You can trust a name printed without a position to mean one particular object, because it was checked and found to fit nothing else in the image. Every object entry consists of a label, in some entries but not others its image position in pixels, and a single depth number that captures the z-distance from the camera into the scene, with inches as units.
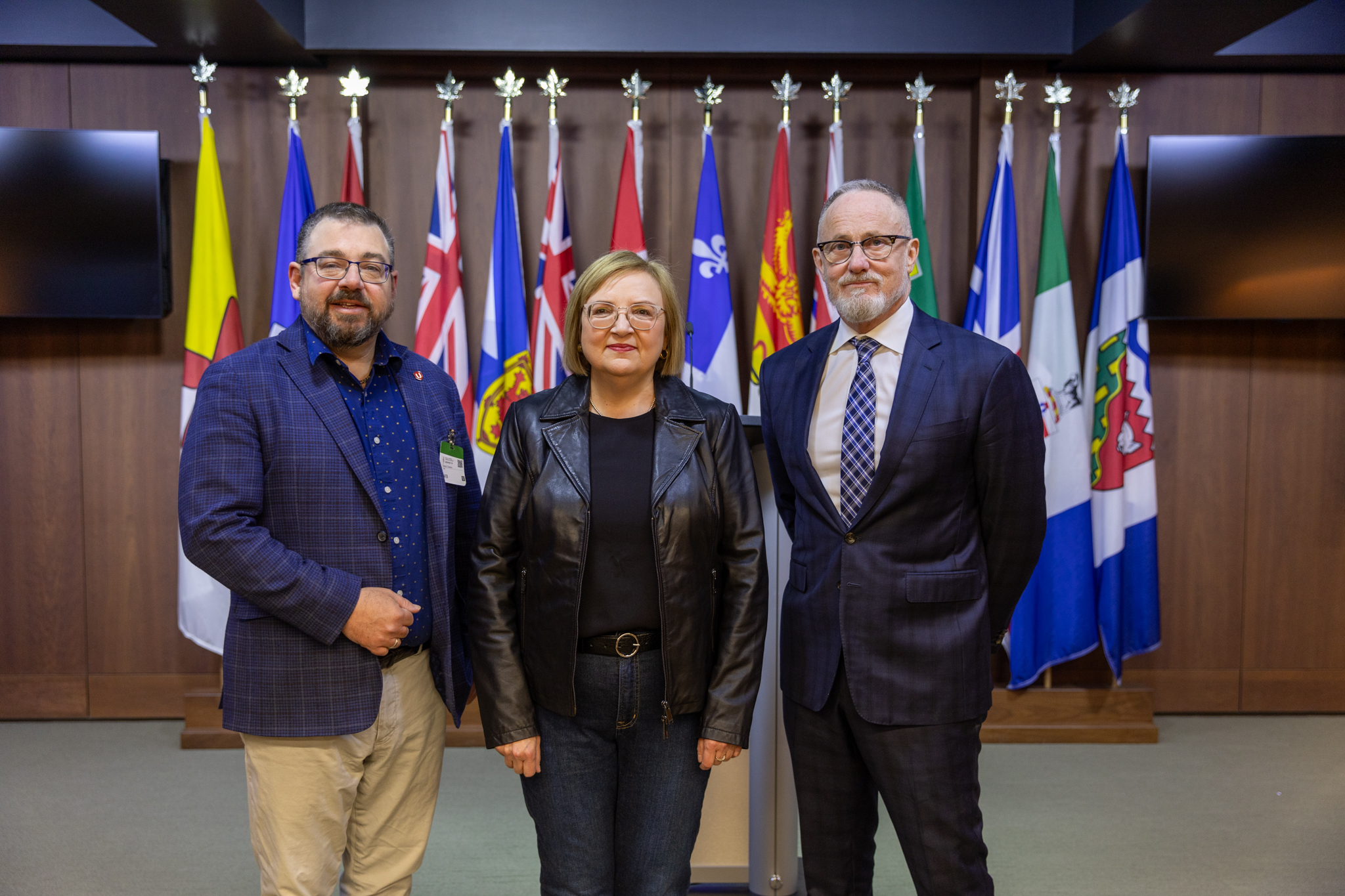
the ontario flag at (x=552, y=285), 148.5
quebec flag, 149.8
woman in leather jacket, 63.8
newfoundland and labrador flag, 148.1
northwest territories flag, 148.2
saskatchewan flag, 146.3
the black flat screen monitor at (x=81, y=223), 145.7
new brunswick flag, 149.6
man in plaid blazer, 65.4
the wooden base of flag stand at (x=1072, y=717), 148.8
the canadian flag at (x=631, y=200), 147.7
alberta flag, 145.3
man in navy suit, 68.9
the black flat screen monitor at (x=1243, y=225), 150.0
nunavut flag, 145.6
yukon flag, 147.2
